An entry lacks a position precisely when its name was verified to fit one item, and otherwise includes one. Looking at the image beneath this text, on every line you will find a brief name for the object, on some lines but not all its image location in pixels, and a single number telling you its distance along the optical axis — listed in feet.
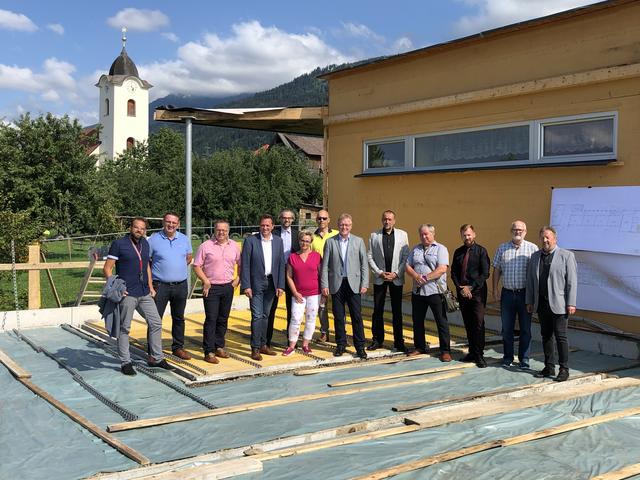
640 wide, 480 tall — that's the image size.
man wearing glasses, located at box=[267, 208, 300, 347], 26.35
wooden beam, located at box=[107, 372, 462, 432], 17.53
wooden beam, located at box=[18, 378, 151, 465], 15.23
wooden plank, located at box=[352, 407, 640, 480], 14.51
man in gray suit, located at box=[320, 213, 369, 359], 26.05
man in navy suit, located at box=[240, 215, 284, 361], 25.43
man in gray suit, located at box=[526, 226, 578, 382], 23.06
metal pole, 36.91
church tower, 243.60
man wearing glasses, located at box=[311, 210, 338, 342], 28.30
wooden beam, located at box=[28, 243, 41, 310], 34.53
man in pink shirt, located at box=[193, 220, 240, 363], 24.95
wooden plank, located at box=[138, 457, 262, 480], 13.85
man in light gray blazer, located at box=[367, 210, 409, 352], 26.73
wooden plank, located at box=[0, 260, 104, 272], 33.12
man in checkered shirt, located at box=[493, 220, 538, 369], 24.75
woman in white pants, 25.80
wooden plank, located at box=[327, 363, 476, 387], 22.35
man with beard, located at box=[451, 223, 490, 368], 25.27
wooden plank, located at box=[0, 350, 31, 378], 22.80
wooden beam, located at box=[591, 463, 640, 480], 14.34
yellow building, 27.53
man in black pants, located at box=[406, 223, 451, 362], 25.93
